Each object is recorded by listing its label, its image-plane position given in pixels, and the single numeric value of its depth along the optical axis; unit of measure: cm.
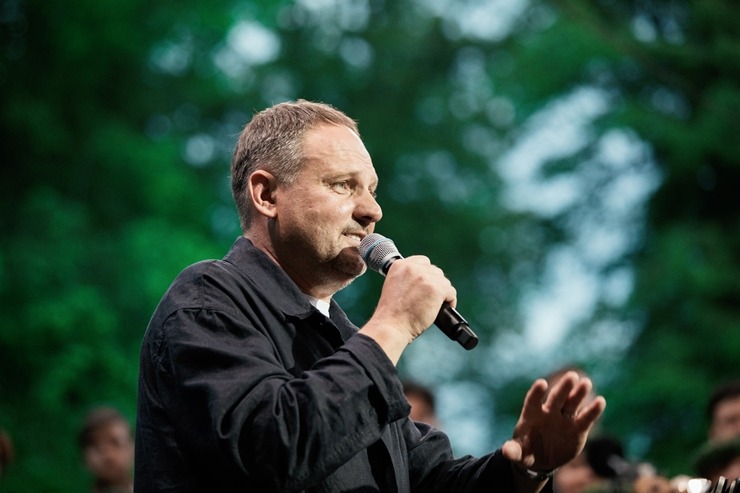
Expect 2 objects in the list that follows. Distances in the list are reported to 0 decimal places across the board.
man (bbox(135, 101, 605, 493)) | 537
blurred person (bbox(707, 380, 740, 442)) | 1244
